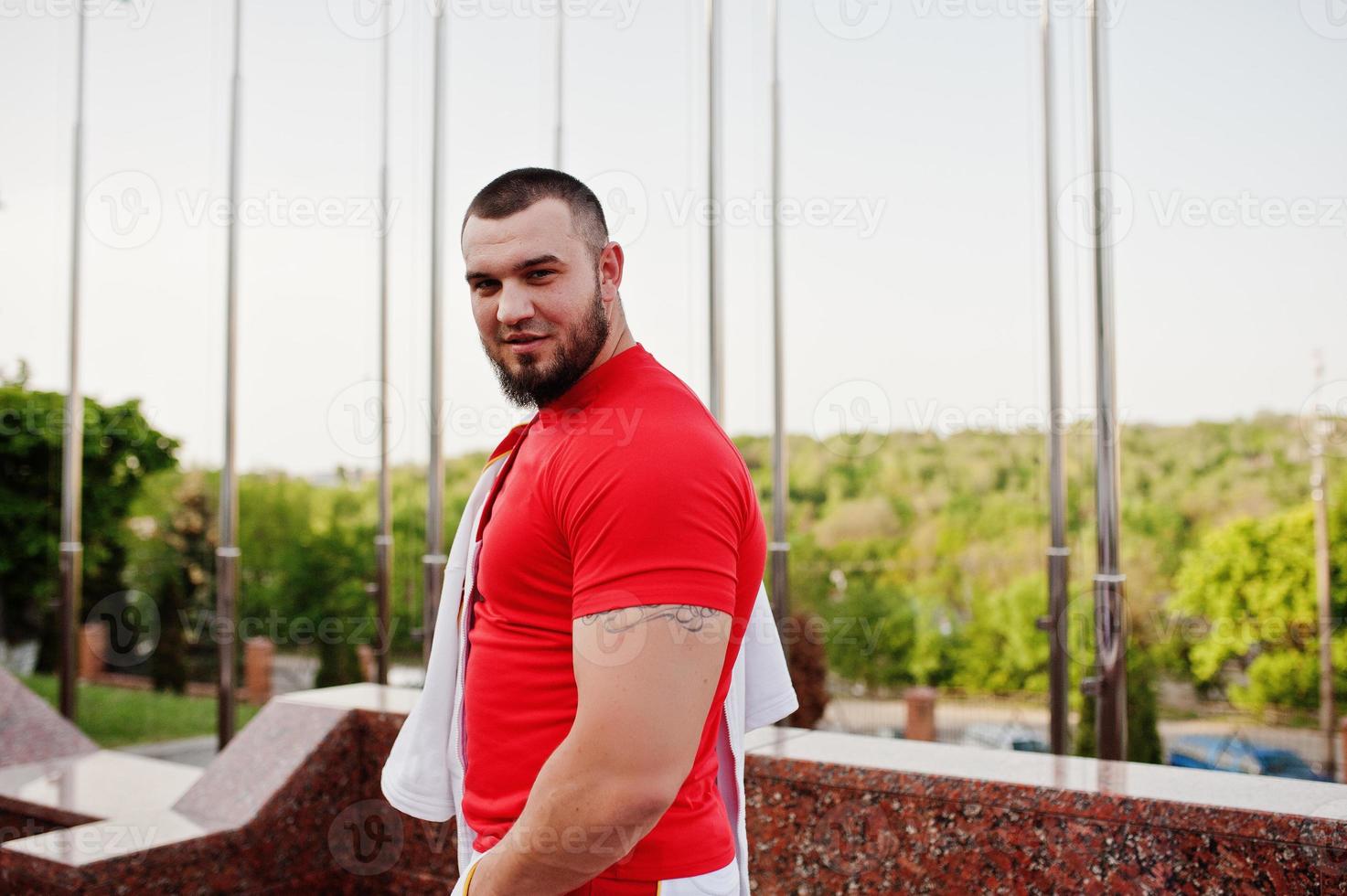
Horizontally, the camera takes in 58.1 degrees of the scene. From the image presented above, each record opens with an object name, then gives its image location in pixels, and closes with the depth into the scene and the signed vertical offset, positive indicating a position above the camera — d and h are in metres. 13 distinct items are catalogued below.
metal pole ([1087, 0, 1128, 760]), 4.39 -0.12
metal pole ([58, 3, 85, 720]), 8.54 +0.04
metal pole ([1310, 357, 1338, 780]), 21.25 -1.72
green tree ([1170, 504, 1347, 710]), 24.92 -2.33
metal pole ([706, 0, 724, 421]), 5.08 +1.22
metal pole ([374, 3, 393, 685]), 8.03 +0.02
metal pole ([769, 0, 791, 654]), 5.87 +0.24
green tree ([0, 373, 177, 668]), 13.86 +0.19
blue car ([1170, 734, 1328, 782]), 19.83 -4.60
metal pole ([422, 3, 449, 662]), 6.42 +0.35
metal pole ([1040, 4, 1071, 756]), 5.27 -0.09
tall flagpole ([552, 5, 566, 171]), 7.06 +2.49
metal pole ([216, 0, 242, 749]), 7.84 -0.16
